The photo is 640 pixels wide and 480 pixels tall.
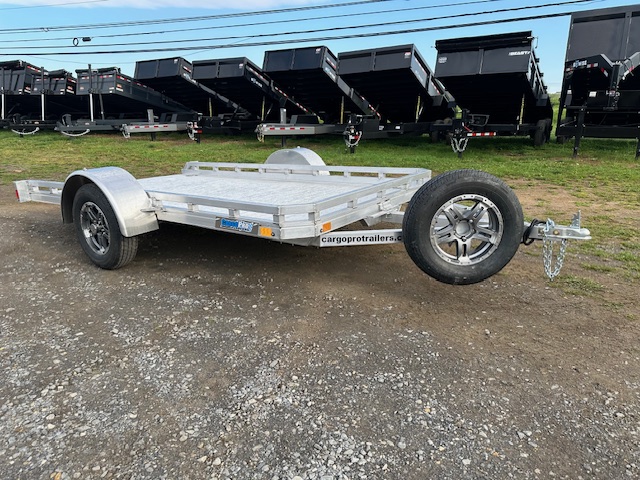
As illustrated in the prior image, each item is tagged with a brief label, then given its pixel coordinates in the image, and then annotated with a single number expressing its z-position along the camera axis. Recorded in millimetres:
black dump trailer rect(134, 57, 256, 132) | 16297
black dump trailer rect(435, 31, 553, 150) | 10523
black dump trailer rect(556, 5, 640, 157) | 9742
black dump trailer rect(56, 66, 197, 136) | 17156
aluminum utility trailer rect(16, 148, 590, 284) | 3061
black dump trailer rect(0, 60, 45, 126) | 18906
